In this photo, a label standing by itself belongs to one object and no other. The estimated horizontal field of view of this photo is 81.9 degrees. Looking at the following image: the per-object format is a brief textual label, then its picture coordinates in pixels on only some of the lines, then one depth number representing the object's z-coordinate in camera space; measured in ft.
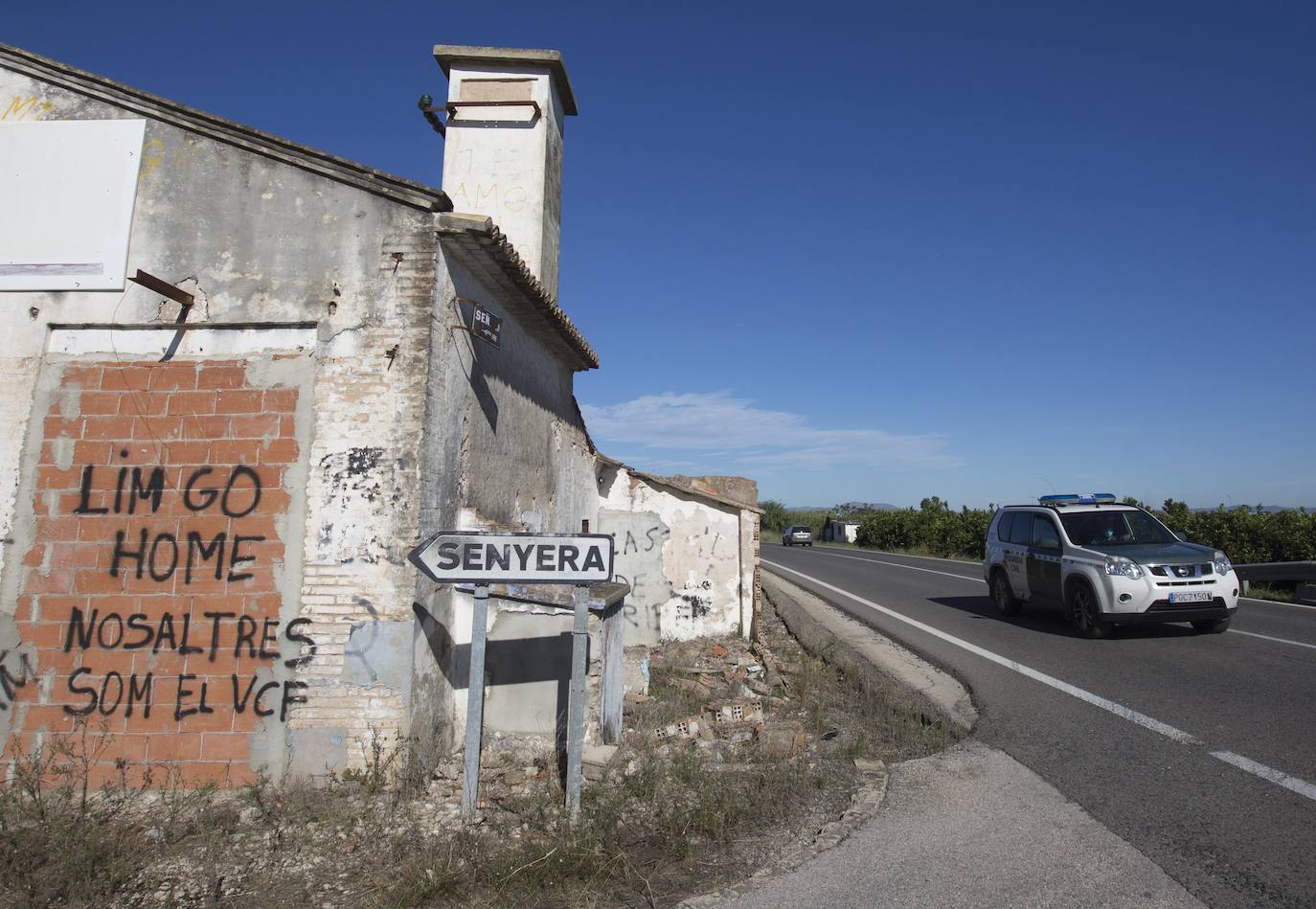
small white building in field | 169.58
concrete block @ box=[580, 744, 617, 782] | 16.52
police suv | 29.60
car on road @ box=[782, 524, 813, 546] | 153.89
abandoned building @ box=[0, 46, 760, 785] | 17.62
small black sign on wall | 20.47
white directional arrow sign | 15.43
